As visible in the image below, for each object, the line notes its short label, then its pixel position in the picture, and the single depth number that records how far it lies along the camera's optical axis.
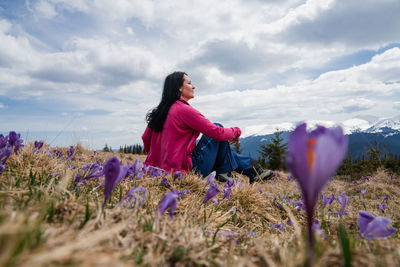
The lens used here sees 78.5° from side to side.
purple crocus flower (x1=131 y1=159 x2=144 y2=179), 2.32
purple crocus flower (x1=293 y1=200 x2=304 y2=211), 2.54
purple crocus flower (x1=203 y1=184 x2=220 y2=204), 1.76
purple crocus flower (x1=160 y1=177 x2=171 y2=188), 2.80
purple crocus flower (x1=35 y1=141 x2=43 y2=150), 3.14
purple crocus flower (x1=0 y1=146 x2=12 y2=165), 1.91
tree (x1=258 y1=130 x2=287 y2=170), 23.00
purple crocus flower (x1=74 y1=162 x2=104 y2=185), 1.95
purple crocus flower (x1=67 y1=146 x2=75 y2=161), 4.01
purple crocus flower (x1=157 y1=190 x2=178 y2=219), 1.24
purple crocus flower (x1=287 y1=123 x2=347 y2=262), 0.61
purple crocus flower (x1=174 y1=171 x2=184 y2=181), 3.02
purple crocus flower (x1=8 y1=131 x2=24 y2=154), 2.53
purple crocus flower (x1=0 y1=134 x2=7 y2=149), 2.34
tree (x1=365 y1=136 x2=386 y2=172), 13.45
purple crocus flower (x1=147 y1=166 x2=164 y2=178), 3.01
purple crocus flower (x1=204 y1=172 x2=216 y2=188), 2.38
